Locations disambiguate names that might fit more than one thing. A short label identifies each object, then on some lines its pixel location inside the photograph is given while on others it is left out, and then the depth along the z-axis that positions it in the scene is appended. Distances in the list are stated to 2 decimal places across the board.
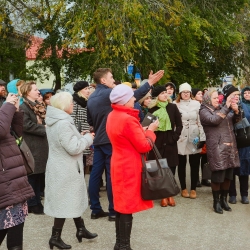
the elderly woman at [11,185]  3.63
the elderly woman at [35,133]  5.94
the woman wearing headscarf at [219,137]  5.98
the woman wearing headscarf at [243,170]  6.71
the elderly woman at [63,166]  4.51
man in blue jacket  5.69
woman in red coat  4.15
